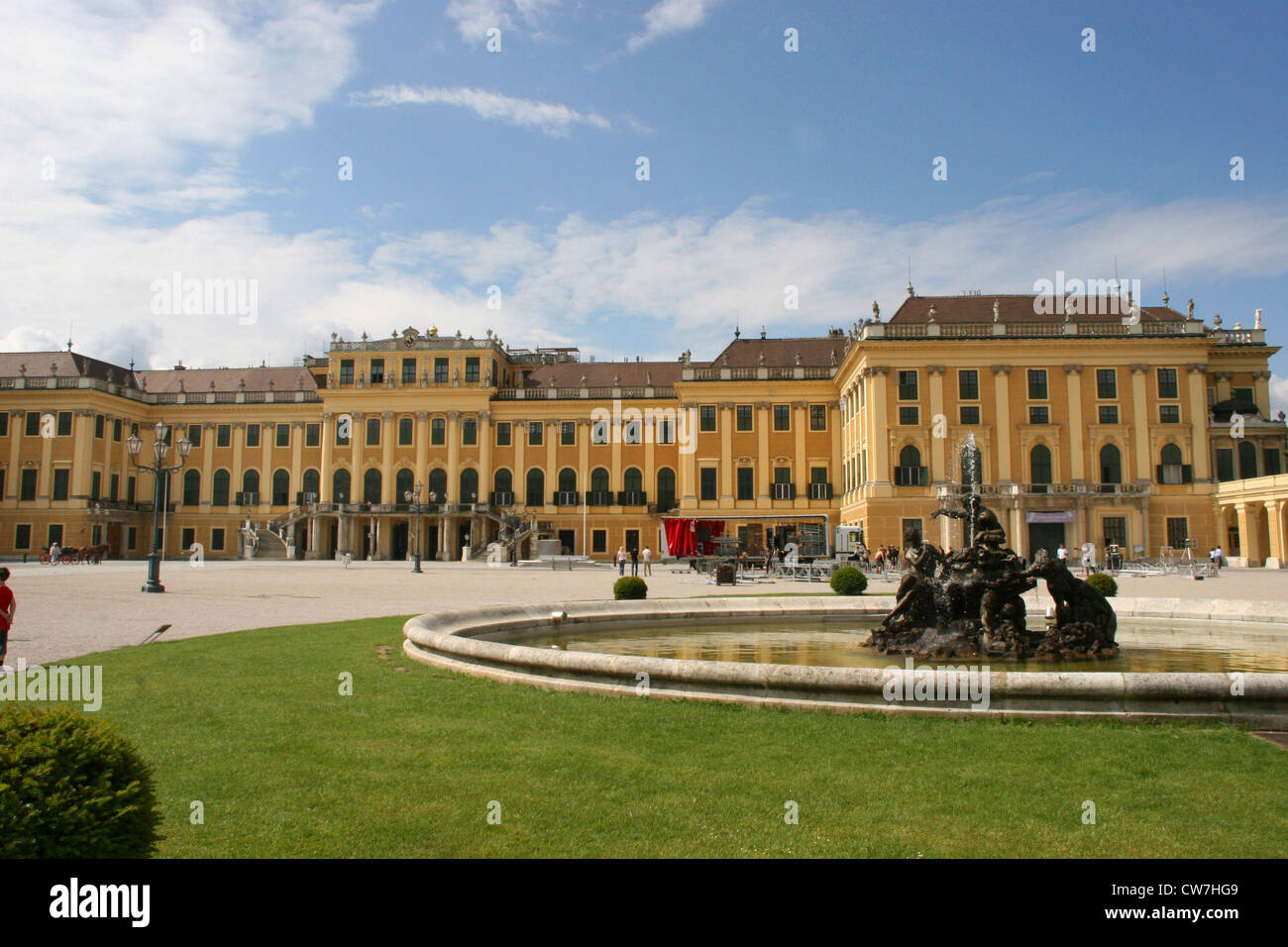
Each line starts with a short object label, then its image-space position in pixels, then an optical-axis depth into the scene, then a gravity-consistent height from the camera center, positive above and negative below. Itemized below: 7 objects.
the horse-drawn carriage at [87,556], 49.81 -0.82
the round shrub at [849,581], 21.05 -1.07
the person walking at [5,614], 10.11 -0.81
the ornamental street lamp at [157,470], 23.66 +2.04
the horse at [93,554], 49.81 -0.69
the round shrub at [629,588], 18.83 -1.06
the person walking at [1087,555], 31.33 -0.79
